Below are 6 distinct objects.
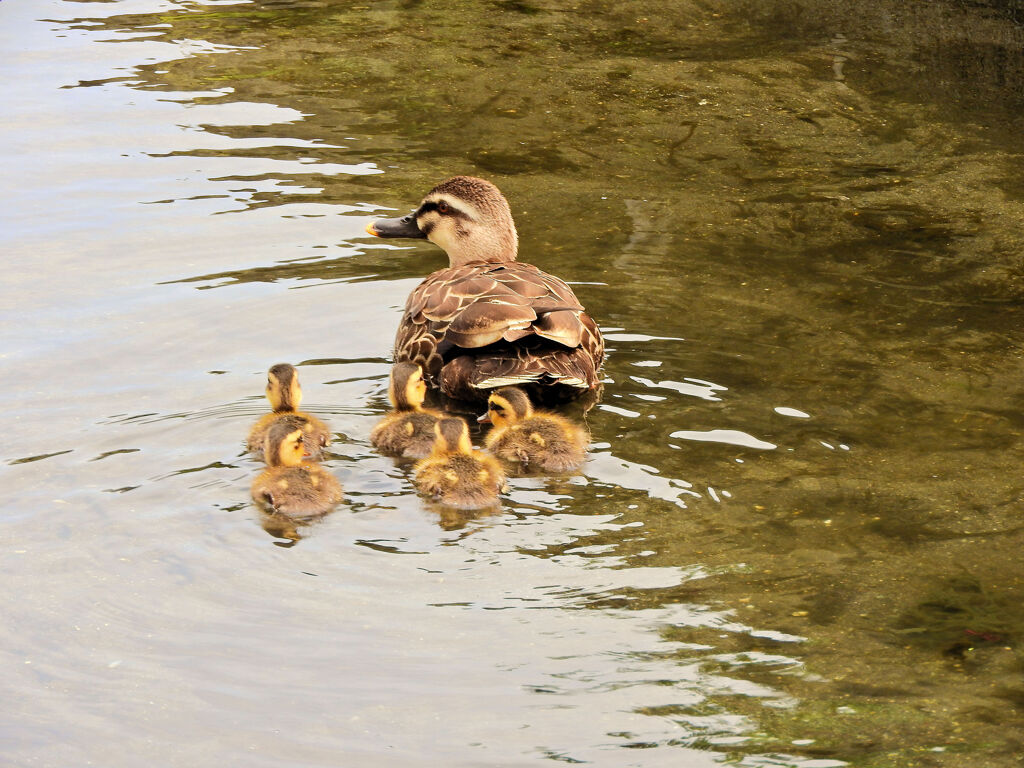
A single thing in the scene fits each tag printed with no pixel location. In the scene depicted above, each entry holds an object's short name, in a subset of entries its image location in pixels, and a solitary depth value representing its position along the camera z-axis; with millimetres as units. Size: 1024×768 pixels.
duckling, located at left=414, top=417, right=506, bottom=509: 10703
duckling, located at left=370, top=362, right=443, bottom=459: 11734
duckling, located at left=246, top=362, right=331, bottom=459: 11727
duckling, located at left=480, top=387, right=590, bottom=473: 11375
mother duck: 12500
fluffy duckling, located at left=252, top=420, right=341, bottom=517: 10523
